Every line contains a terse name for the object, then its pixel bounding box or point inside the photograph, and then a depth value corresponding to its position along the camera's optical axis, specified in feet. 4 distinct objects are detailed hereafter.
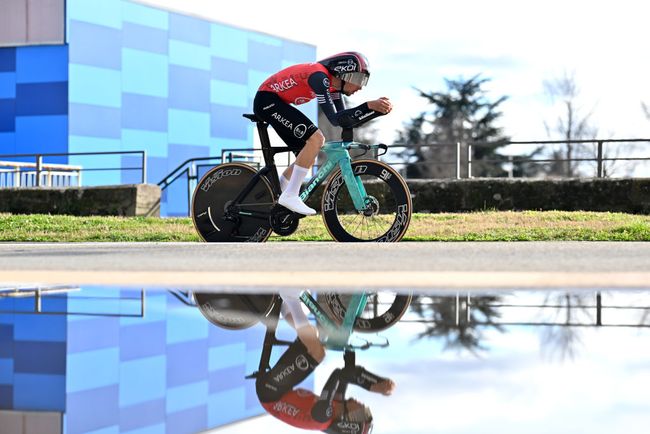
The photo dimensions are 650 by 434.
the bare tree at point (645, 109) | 145.18
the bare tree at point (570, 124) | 163.63
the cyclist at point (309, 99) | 27.84
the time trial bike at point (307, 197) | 28.63
